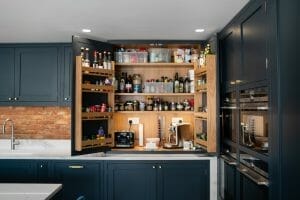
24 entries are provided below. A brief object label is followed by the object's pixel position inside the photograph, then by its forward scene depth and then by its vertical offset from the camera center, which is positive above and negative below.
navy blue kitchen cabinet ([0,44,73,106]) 4.04 +0.45
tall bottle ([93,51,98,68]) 3.71 +0.60
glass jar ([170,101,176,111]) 4.08 +0.00
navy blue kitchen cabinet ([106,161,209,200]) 3.60 -0.90
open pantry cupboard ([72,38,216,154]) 3.45 +0.07
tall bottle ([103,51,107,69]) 3.77 +0.61
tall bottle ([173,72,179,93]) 4.04 +0.27
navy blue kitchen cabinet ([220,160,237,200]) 3.01 -0.83
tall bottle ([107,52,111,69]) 3.79 +0.62
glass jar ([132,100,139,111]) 4.07 +0.00
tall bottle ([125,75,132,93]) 4.04 +0.27
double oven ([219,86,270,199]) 2.24 -0.33
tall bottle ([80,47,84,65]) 3.48 +0.64
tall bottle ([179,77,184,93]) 4.05 +0.27
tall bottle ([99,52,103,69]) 3.79 +0.61
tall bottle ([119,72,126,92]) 4.05 +0.31
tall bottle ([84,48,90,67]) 3.55 +0.58
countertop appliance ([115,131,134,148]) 3.98 -0.45
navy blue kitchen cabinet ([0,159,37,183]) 3.63 -0.82
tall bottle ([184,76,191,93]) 4.05 +0.28
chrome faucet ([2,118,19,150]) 4.18 -0.49
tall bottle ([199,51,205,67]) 3.61 +0.59
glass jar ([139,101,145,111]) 4.08 +0.00
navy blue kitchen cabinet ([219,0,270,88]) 2.25 +0.55
